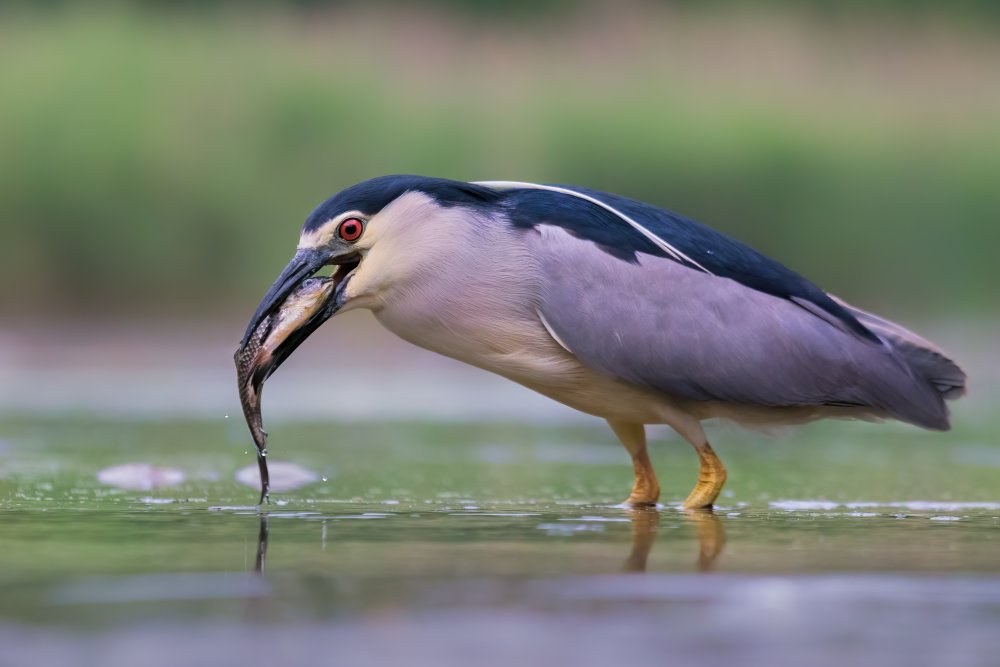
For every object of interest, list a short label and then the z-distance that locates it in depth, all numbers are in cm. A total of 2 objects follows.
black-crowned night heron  931
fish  925
